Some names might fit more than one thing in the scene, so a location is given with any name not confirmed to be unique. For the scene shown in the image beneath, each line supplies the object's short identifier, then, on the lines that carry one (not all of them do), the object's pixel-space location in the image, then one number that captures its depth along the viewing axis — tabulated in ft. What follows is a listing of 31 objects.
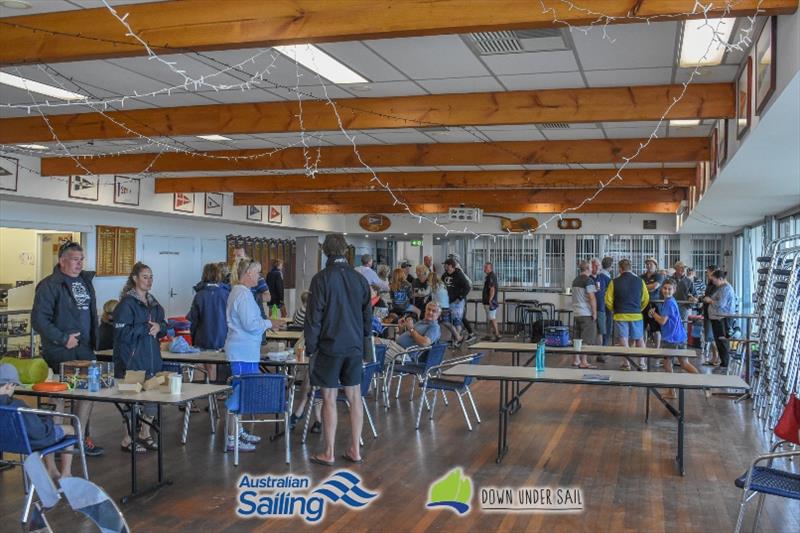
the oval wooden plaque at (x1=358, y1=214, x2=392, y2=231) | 63.62
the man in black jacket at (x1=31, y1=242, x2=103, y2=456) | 18.89
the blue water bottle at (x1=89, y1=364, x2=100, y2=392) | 16.48
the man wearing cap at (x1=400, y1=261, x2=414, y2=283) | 53.13
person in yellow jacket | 33.17
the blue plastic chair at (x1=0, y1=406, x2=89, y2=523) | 13.78
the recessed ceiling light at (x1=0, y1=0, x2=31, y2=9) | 15.29
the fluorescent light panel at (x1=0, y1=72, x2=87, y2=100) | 21.77
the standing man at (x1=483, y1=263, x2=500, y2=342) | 50.83
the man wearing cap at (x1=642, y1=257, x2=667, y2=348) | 38.81
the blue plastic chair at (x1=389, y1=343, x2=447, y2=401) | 23.58
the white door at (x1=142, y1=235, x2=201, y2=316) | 47.14
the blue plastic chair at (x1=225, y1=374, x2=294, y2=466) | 18.24
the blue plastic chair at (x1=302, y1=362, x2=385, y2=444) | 19.92
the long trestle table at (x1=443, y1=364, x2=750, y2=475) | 18.08
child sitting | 14.32
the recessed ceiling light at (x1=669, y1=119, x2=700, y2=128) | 27.04
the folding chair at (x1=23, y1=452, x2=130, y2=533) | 6.66
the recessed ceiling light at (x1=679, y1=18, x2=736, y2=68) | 16.20
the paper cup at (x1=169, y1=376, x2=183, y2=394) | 16.24
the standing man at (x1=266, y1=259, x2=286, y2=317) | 49.70
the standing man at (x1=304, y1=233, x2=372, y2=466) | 18.31
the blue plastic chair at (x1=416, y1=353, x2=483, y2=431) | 22.14
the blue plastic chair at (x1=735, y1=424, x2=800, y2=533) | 12.44
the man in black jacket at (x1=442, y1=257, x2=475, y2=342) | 46.68
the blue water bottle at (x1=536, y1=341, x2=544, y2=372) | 20.20
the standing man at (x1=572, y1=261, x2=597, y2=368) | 37.24
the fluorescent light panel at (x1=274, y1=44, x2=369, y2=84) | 18.74
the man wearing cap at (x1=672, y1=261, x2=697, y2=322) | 42.34
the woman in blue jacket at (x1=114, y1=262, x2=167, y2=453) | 18.98
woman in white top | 19.71
